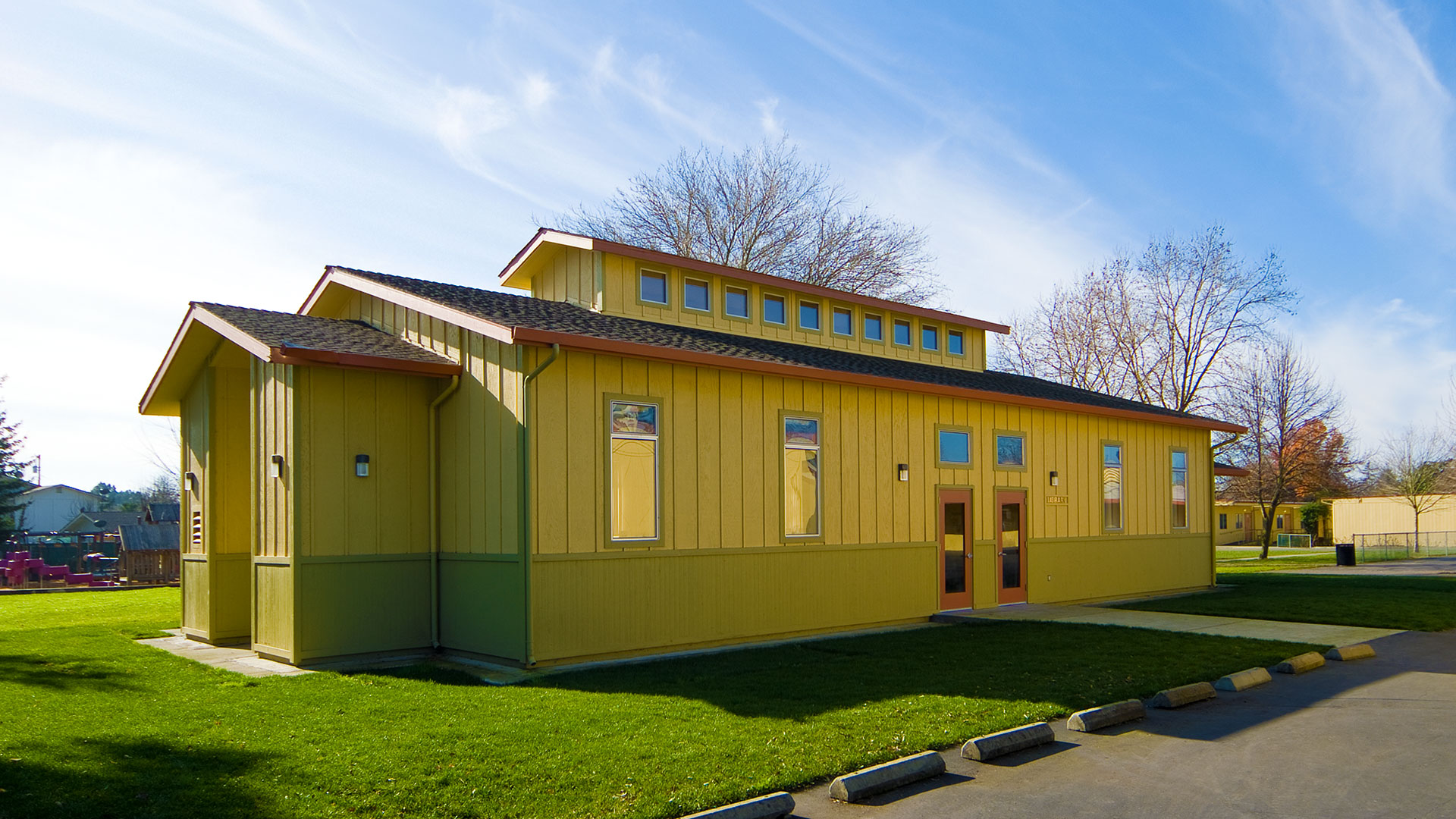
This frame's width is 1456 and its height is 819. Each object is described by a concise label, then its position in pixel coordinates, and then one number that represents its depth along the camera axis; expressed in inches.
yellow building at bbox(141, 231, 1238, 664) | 428.8
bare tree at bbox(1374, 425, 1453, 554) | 1708.9
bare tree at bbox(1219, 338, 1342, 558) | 1464.1
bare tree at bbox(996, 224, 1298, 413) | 1392.7
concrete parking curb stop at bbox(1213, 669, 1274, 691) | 362.3
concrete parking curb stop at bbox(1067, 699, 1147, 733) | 295.9
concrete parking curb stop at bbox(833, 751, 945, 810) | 228.1
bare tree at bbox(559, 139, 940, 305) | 1251.8
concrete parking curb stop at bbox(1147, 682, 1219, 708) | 329.4
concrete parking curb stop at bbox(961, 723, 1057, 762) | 263.4
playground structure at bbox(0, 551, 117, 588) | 1113.4
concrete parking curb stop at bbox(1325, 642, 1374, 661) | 430.6
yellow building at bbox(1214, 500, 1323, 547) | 2343.8
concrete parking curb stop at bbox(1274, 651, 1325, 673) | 396.5
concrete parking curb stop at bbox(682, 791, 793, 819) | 207.2
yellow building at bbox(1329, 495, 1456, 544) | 1750.7
